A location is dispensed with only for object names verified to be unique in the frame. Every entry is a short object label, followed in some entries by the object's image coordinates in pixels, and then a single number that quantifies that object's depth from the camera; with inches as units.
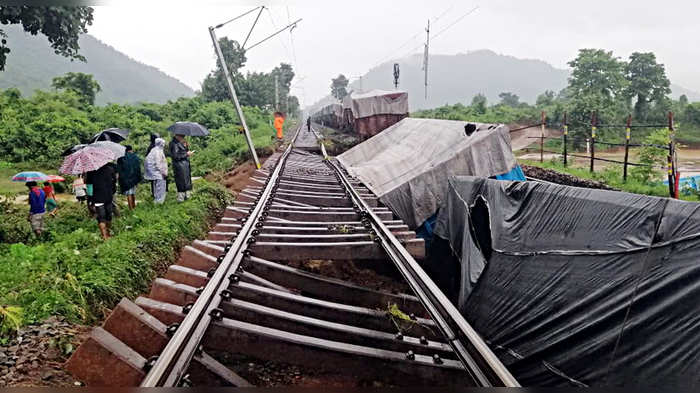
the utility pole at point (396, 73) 1096.8
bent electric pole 480.4
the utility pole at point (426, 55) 1343.5
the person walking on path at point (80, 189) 359.9
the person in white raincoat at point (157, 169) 317.7
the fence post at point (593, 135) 449.9
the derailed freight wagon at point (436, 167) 248.8
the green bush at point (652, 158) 379.9
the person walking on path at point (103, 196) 265.3
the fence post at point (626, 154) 404.9
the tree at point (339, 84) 4545.8
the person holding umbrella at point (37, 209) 282.0
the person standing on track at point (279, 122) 849.5
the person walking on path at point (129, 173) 327.0
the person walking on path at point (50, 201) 331.6
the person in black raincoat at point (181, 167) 318.7
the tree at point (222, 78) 1631.4
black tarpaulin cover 89.7
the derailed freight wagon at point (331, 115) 1190.0
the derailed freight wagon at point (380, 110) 730.8
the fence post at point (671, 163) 324.2
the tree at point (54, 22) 318.3
